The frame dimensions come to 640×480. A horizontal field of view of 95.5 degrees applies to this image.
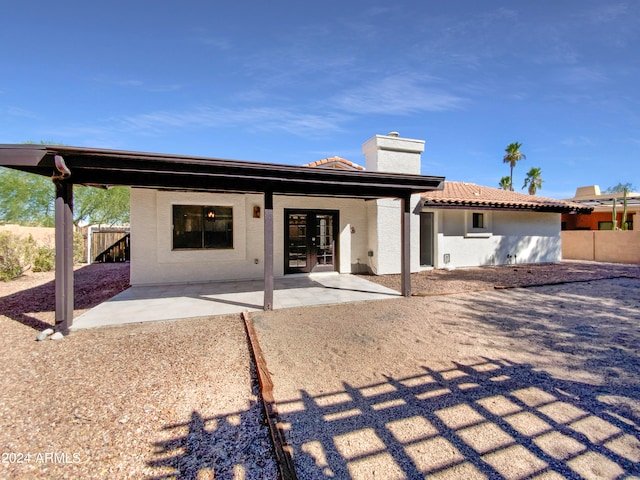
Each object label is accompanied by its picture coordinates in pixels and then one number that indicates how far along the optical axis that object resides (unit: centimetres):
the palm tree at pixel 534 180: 3178
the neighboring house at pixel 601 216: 2069
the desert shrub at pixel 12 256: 978
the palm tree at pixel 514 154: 3428
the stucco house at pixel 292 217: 513
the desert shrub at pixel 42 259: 1154
